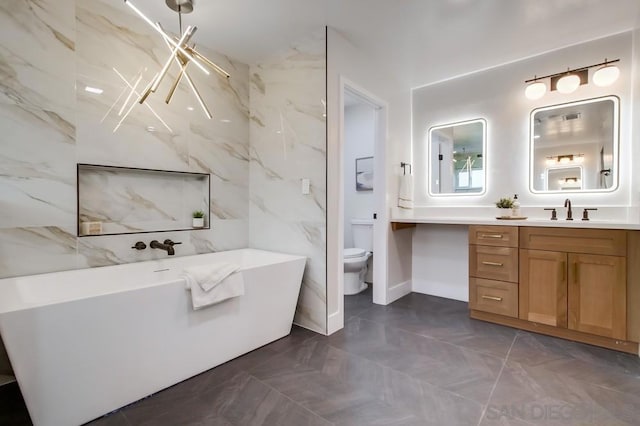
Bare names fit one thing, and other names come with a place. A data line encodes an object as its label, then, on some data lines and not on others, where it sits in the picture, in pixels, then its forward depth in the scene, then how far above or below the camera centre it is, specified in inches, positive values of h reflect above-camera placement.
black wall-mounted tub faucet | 94.4 -11.1
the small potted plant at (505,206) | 116.1 +2.4
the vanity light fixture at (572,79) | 100.8 +47.3
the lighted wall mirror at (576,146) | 104.1 +24.2
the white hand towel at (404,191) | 136.5 +9.5
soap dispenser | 116.0 +0.8
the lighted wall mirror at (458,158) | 130.6 +24.7
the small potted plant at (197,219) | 109.6 -2.8
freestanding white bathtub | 53.1 -26.3
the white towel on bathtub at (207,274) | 72.9 -15.8
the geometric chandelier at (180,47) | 68.0 +39.2
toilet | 142.9 -21.5
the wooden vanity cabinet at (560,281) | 85.8 -22.0
